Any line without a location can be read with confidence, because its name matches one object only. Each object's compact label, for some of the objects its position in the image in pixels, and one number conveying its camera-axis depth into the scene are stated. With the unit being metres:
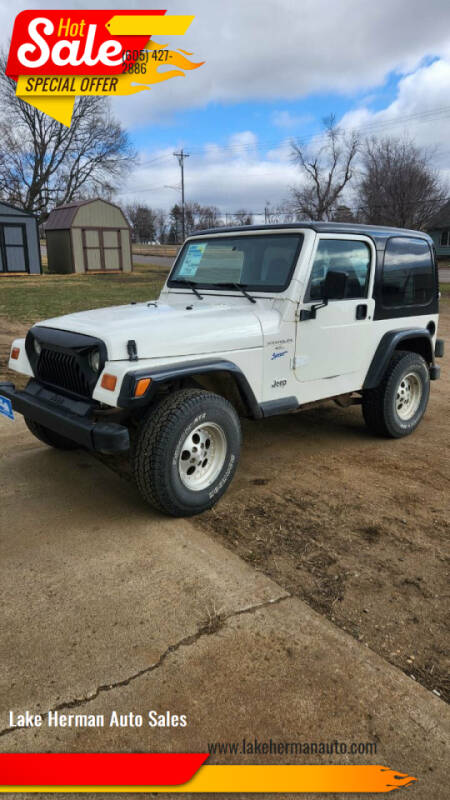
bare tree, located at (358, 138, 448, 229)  35.28
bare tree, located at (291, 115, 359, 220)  45.09
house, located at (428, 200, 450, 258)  47.88
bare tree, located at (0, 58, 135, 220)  39.78
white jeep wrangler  3.32
